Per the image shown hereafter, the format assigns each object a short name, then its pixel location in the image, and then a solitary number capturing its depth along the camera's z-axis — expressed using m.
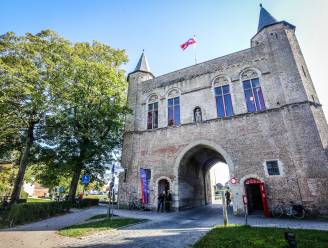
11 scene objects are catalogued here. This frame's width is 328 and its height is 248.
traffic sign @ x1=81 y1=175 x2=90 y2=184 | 16.41
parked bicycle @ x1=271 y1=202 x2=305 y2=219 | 12.77
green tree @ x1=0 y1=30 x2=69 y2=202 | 15.00
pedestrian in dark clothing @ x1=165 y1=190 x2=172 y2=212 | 17.55
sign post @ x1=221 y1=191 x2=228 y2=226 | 10.02
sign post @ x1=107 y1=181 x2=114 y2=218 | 13.39
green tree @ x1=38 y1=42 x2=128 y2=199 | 17.80
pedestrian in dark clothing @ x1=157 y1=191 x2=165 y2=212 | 17.35
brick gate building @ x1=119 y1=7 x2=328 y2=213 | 13.87
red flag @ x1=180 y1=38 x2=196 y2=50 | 21.67
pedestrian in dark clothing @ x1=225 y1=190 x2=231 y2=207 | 21.41
